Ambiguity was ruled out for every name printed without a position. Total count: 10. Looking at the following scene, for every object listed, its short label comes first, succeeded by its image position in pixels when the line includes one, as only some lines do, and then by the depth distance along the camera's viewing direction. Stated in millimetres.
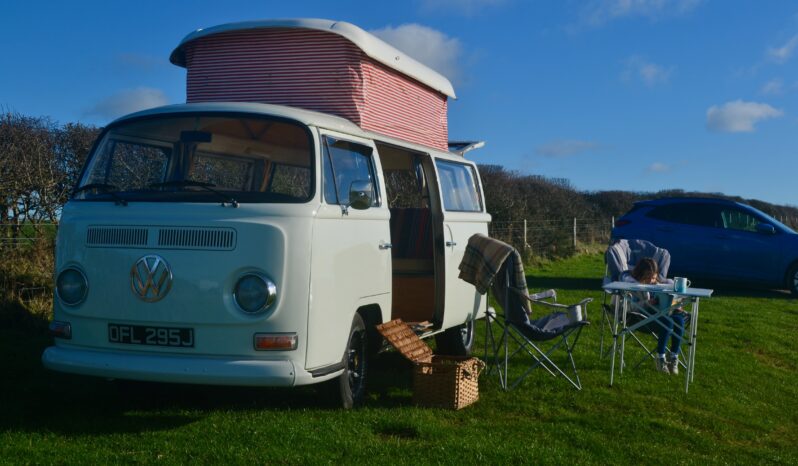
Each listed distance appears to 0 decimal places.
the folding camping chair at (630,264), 9469
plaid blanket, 7957
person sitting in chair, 9258
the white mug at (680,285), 8734
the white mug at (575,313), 8250
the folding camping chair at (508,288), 7977
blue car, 17375
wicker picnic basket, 7113
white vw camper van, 5934
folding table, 8484
